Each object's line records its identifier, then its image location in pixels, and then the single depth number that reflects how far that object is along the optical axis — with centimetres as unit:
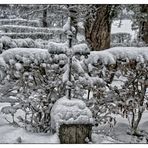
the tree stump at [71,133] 369
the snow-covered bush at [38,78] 386
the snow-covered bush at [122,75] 396
